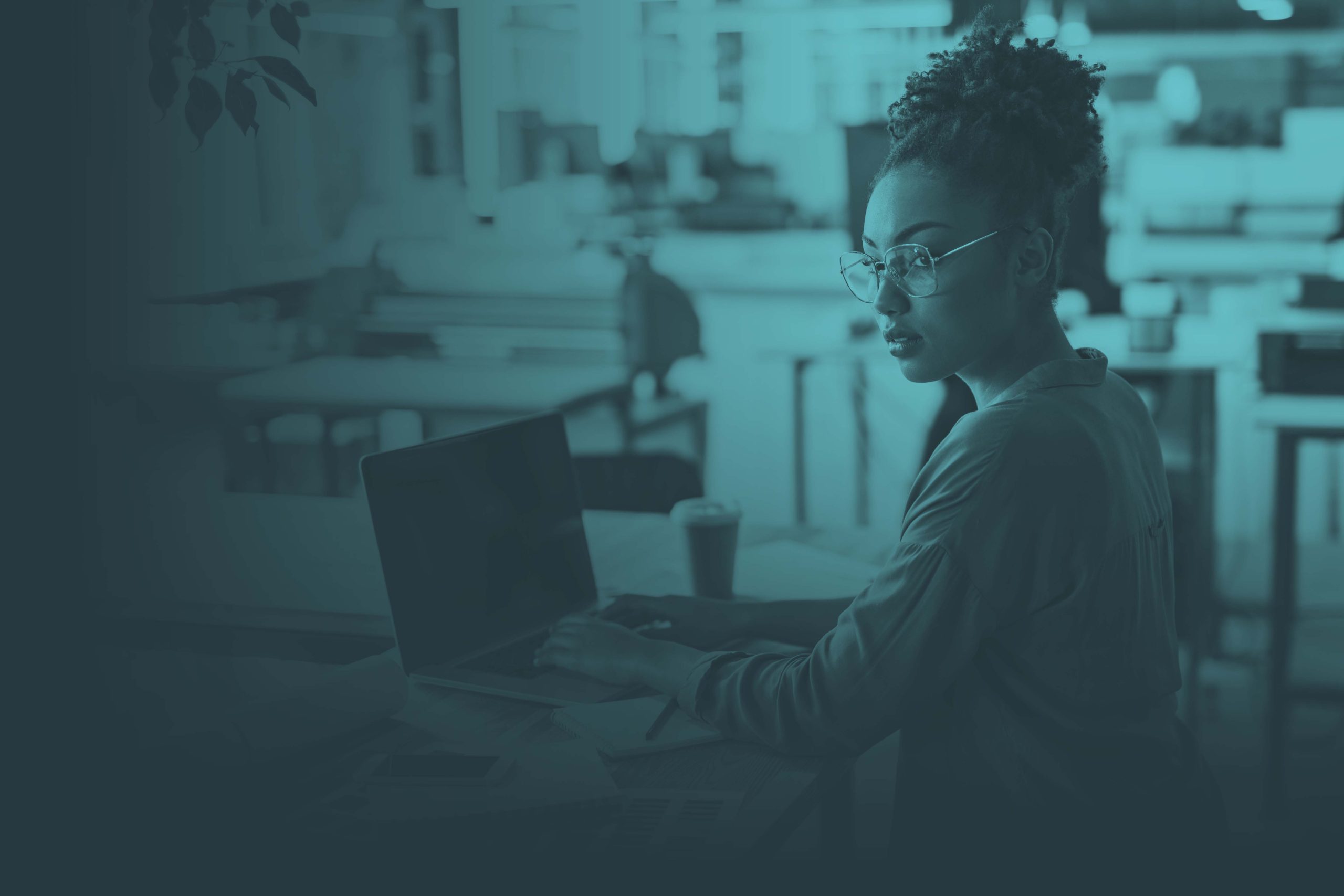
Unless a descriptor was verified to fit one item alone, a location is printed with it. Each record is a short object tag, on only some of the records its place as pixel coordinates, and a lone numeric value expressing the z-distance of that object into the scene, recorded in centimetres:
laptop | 115
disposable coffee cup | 141
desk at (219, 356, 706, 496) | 298
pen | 102
